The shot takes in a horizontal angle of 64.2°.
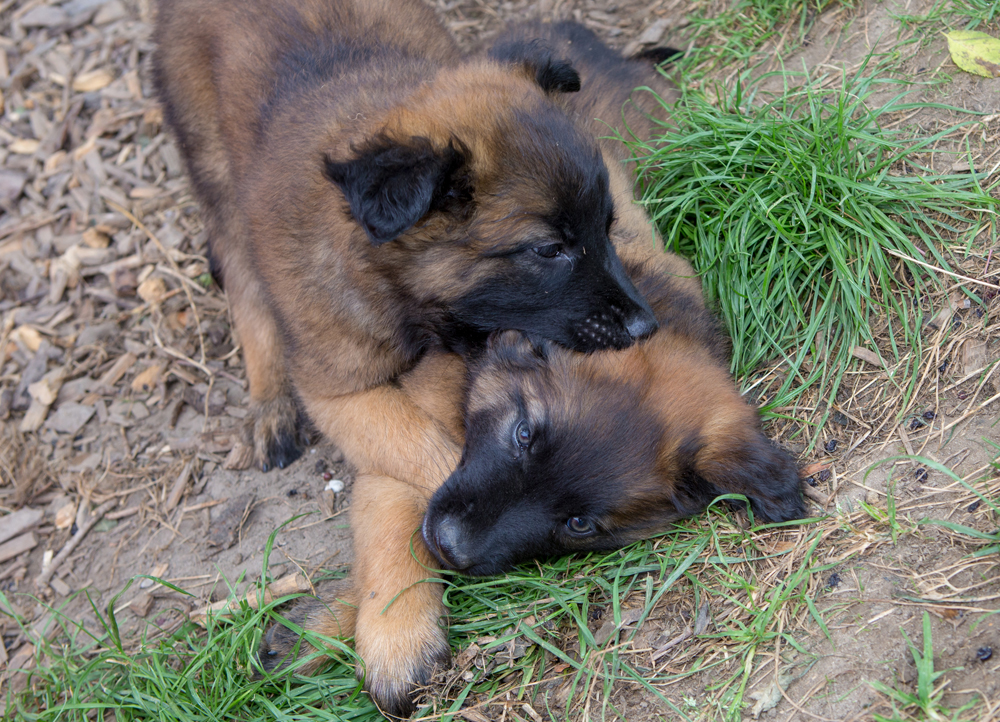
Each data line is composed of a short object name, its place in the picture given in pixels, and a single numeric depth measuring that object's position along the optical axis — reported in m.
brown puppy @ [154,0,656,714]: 2.55
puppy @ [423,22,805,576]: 2.39
